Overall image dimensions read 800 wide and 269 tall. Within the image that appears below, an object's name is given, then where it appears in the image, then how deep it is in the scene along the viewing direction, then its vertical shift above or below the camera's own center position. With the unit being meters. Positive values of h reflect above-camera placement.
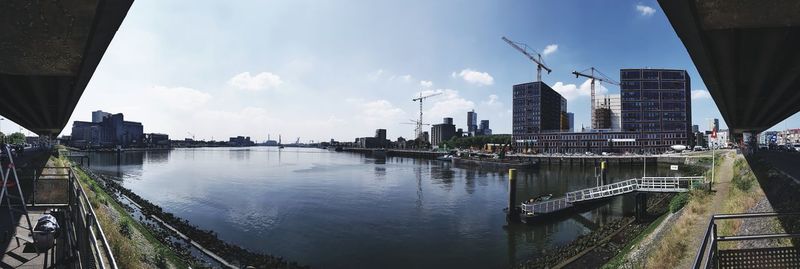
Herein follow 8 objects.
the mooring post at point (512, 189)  34.53 -4.30
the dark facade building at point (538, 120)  197.75 +11.91
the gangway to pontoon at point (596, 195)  32.52 -5.11
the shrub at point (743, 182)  22.59 -2.42
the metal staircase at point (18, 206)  11.36 -2.68
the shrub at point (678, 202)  27.68 -4.35
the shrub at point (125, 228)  20.02 -4.81
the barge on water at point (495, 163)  97.55 -5.72
